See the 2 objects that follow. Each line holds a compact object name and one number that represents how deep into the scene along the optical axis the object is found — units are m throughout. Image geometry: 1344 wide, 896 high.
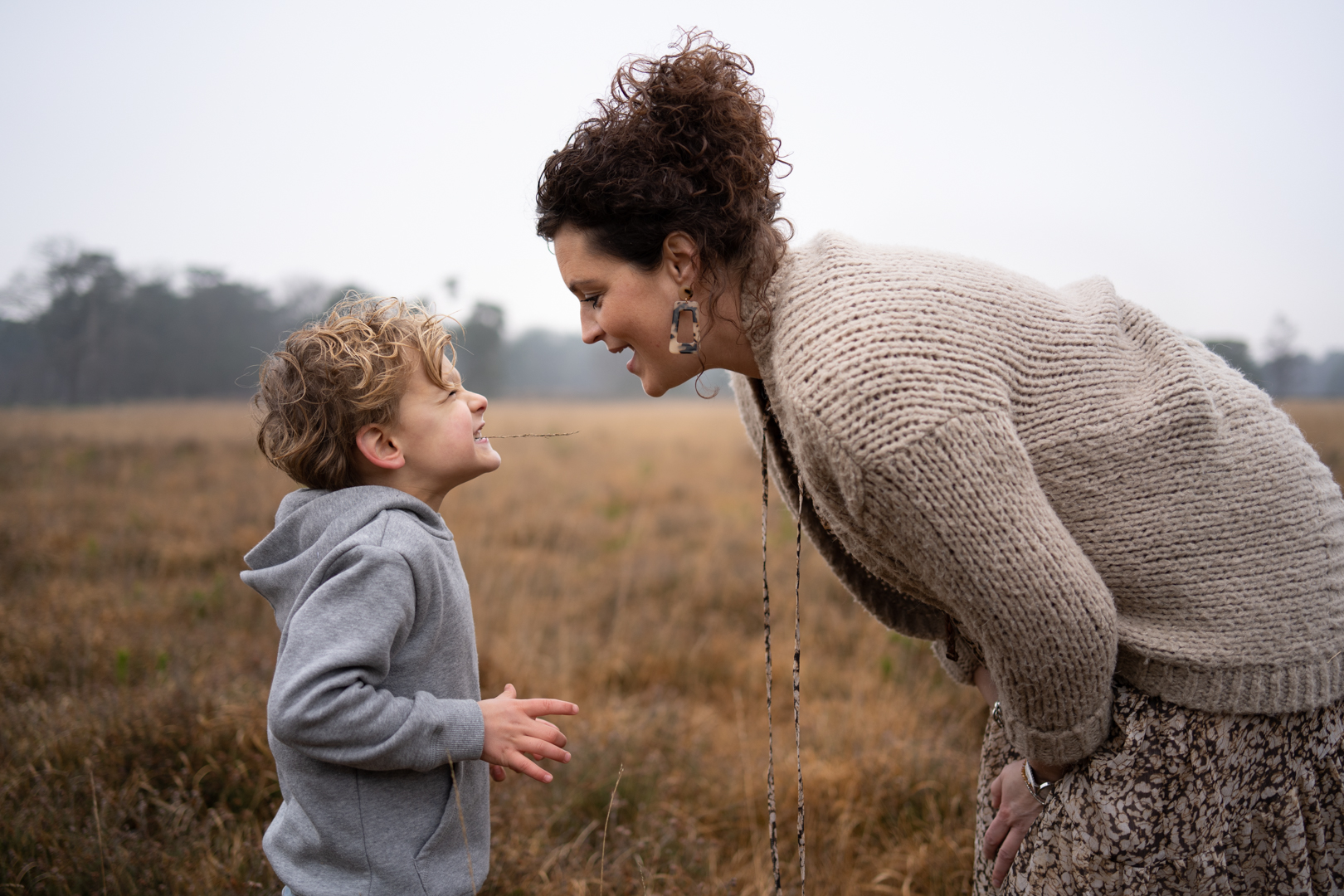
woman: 1.25
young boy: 1.20
